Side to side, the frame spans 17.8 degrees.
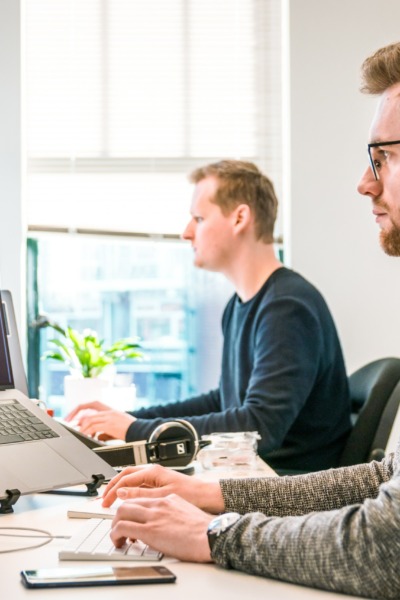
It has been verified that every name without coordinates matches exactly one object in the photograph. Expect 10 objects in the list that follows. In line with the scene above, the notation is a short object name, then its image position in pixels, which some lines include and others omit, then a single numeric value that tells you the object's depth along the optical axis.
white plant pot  3.04
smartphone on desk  1.33
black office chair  2.34
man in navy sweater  2.25
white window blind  3.23
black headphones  1.93
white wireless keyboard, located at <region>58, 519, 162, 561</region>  1.41
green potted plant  3.05
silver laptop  1.65
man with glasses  1.33
